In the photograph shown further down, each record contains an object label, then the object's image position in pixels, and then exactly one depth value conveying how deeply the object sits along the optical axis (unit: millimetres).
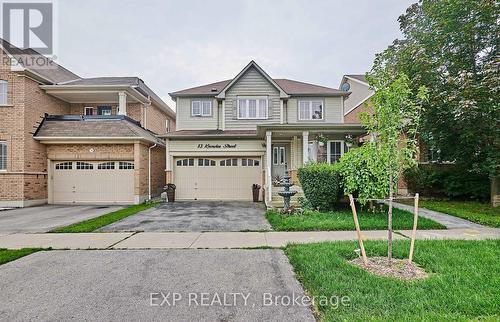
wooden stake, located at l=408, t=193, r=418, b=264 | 4359
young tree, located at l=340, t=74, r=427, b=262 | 4246
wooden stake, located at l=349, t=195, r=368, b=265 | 4324
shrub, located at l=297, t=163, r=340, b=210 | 9445
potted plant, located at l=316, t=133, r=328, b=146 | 13406
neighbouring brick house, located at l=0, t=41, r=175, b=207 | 12617
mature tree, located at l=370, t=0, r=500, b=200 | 10367
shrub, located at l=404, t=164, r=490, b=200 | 13086
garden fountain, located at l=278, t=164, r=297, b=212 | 9828
